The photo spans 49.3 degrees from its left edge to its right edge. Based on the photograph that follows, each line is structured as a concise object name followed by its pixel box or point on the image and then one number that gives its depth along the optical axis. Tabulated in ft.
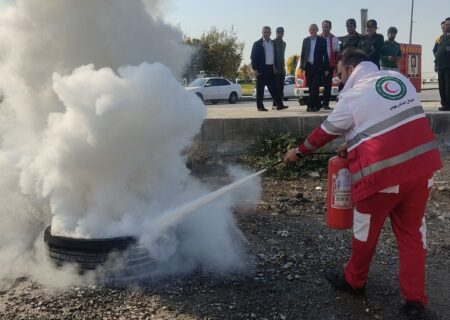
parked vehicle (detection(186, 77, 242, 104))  91.61
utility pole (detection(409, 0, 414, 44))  120.06
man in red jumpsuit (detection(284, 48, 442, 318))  10.96
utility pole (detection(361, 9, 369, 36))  46.26
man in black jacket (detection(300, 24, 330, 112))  32.17
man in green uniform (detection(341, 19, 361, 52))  30.40
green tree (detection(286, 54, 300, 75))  120.42
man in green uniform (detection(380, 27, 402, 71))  30.89
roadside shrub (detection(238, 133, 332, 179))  25.27
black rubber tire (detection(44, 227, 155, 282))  12.71
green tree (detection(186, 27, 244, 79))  137.64
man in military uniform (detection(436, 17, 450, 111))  29.75
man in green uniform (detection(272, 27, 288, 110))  33.99
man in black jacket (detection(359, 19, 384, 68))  30.01
